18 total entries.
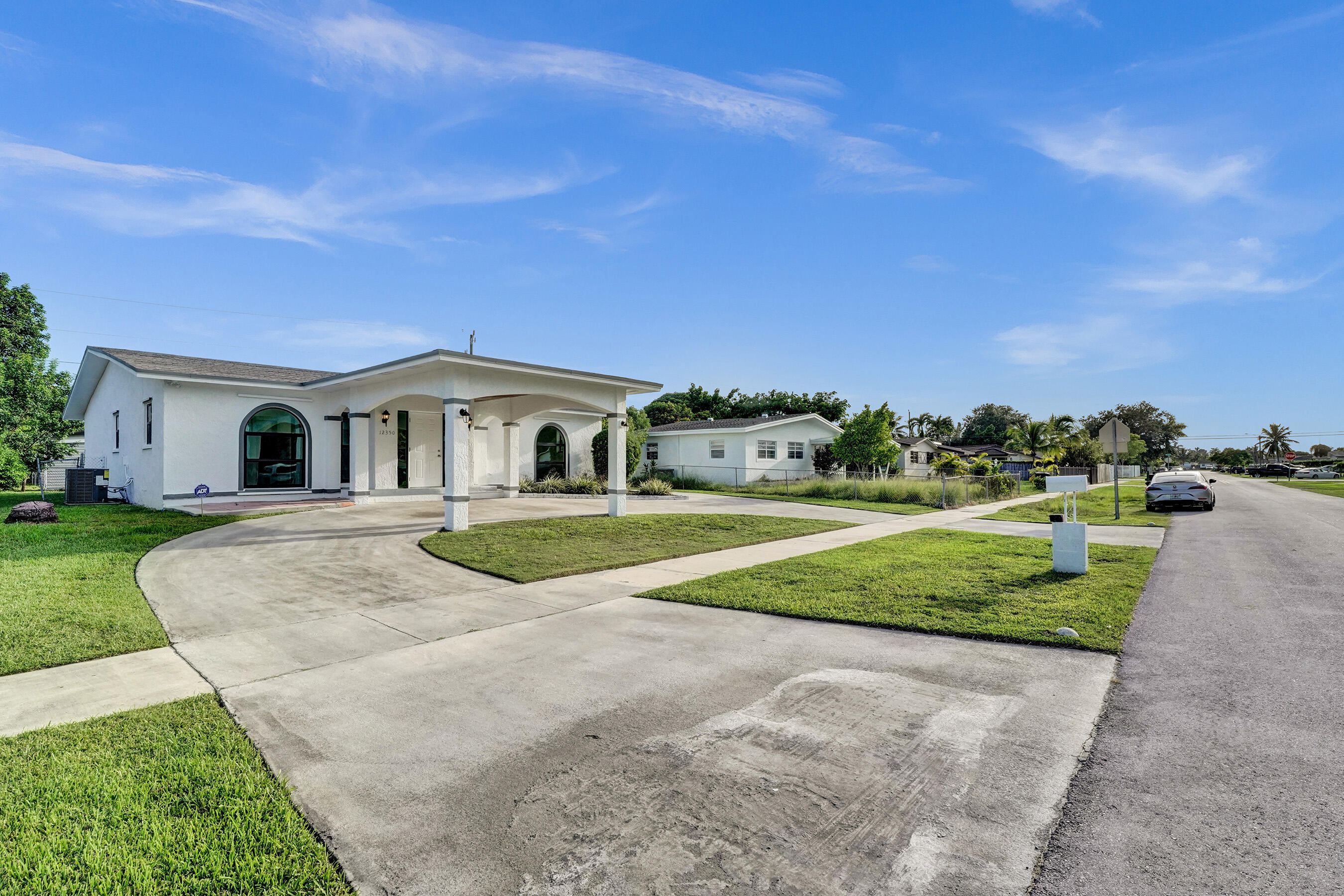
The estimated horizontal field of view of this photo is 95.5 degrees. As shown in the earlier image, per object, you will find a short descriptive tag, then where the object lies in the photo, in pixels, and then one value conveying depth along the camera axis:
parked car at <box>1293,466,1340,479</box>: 60.20
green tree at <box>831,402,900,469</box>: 31.20
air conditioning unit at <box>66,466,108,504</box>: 17.58
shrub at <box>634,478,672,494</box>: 23.88
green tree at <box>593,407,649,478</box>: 26.19
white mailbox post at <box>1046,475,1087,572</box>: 8.63
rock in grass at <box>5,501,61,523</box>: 12.71
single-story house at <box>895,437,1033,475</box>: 43.69
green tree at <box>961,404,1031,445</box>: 78.19
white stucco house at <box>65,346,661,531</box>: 13.73
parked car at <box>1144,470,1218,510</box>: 19.80
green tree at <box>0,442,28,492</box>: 24.56
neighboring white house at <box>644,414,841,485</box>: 31.62
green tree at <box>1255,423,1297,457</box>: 103.25
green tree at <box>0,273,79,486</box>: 27.64
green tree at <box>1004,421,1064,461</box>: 44.25
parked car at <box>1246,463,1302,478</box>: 61.44
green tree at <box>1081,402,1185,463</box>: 89.06
